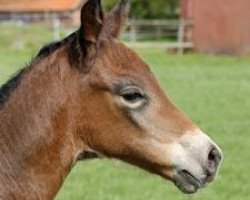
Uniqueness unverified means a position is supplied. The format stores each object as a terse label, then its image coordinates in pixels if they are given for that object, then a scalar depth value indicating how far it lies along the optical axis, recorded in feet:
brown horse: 14.97
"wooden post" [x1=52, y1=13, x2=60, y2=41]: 137.85
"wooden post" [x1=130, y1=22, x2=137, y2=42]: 159.12
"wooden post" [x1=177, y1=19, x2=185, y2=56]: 127.65
